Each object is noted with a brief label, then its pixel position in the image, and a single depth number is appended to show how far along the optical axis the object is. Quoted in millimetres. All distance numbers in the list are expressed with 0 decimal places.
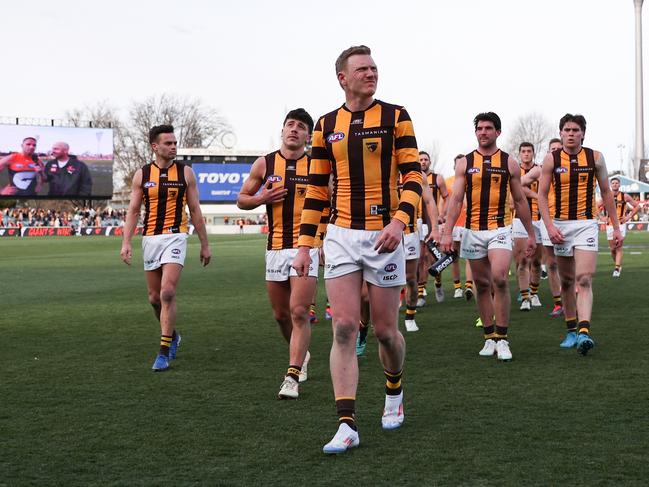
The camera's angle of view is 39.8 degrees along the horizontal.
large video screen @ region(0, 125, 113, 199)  64688
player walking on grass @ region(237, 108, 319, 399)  7254
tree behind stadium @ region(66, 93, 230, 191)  87312
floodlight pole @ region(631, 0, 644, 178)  67375
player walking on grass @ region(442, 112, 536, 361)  8312
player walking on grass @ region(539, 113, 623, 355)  8664
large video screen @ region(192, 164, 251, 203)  76500
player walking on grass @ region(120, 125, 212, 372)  8219
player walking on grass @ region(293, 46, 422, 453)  5277
